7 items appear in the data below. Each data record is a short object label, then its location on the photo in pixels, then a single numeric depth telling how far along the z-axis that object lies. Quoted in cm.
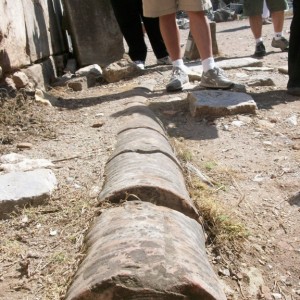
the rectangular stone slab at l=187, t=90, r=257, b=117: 337
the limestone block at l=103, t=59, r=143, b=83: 488
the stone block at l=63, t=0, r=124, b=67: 578
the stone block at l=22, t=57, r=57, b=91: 414
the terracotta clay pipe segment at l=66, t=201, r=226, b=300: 114
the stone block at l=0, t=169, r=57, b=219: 193
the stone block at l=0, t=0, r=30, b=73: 362
